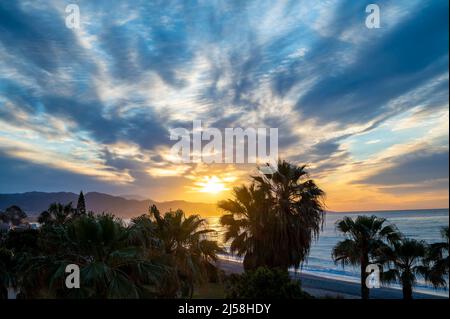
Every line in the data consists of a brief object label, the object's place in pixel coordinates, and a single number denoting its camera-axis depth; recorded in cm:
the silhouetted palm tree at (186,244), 1220
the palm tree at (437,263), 1647
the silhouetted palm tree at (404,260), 1769
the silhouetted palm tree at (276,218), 1877
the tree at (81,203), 5028
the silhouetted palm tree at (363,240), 1830
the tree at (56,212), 4359
